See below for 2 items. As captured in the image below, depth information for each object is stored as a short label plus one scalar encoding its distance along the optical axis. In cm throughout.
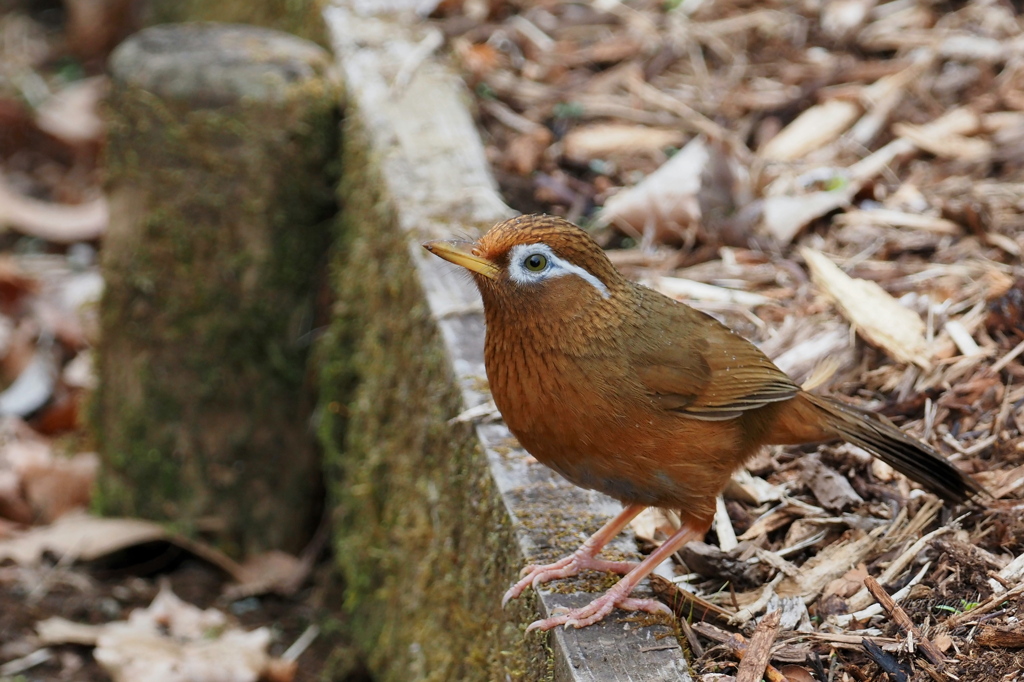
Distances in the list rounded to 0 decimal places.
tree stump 974
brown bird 583
